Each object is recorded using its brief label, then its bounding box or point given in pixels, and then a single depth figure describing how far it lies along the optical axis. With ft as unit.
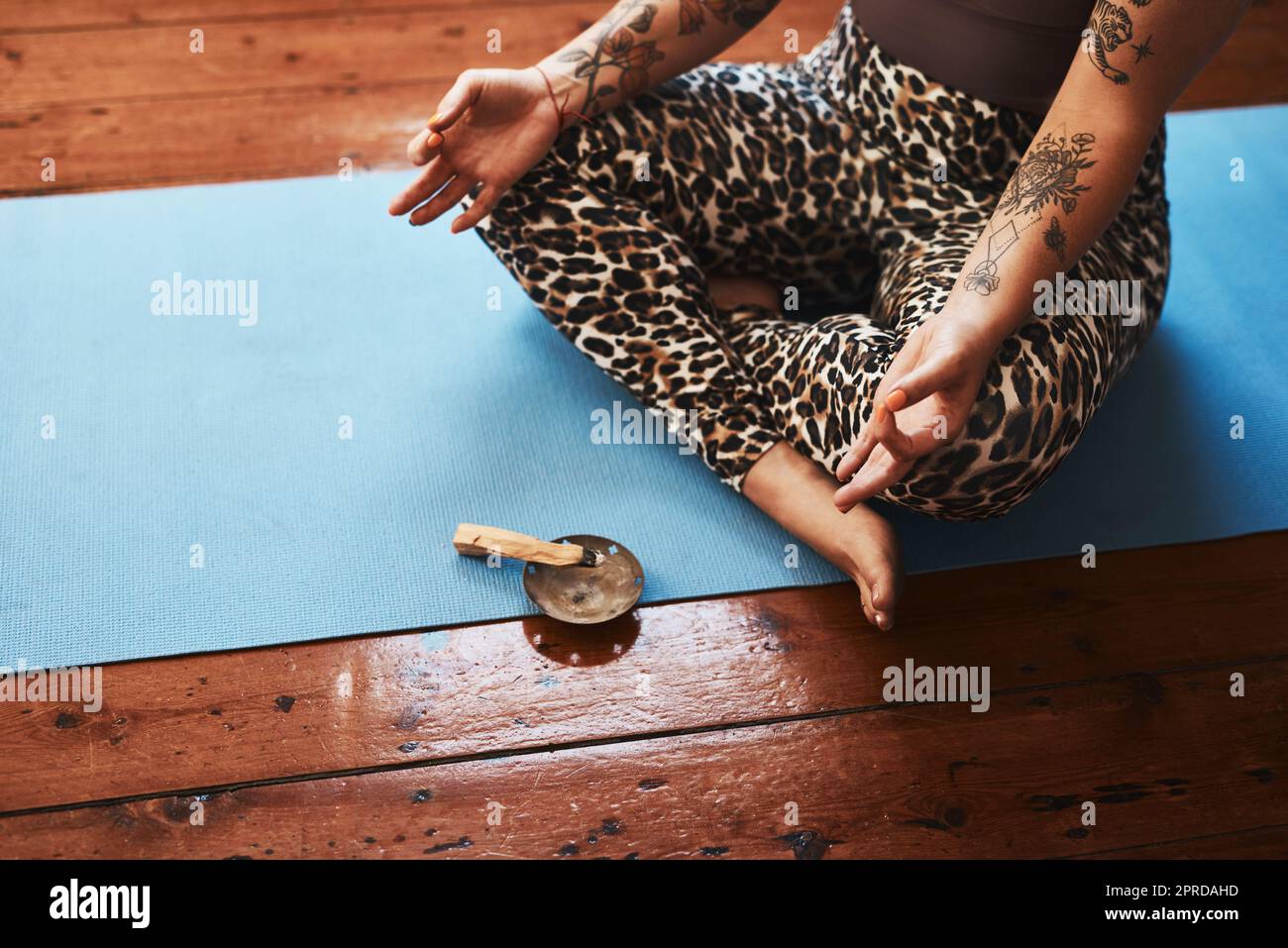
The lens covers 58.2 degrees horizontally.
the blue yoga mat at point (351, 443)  3.57
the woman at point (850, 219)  3.14
